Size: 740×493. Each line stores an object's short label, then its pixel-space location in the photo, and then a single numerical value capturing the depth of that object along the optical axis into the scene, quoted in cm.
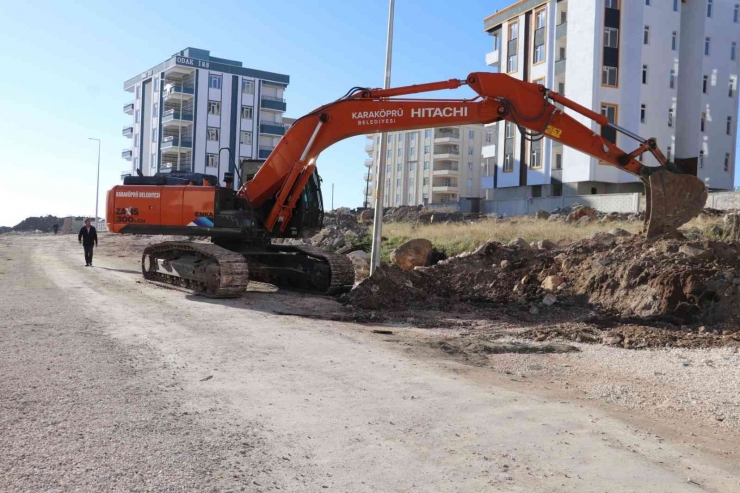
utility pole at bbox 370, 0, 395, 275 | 1551
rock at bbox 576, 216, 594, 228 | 2347
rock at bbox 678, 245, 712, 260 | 1109
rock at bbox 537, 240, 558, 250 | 1608
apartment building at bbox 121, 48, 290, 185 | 6781
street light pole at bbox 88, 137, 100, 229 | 6262
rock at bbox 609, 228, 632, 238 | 1514
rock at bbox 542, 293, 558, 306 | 1166
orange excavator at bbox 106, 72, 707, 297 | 1161
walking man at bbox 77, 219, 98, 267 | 2180
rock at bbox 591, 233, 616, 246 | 1346
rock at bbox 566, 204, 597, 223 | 2534
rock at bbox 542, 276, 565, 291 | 1239
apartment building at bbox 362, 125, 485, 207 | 8956
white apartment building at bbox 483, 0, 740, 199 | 3766
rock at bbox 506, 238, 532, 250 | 1542
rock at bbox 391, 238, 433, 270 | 1850
